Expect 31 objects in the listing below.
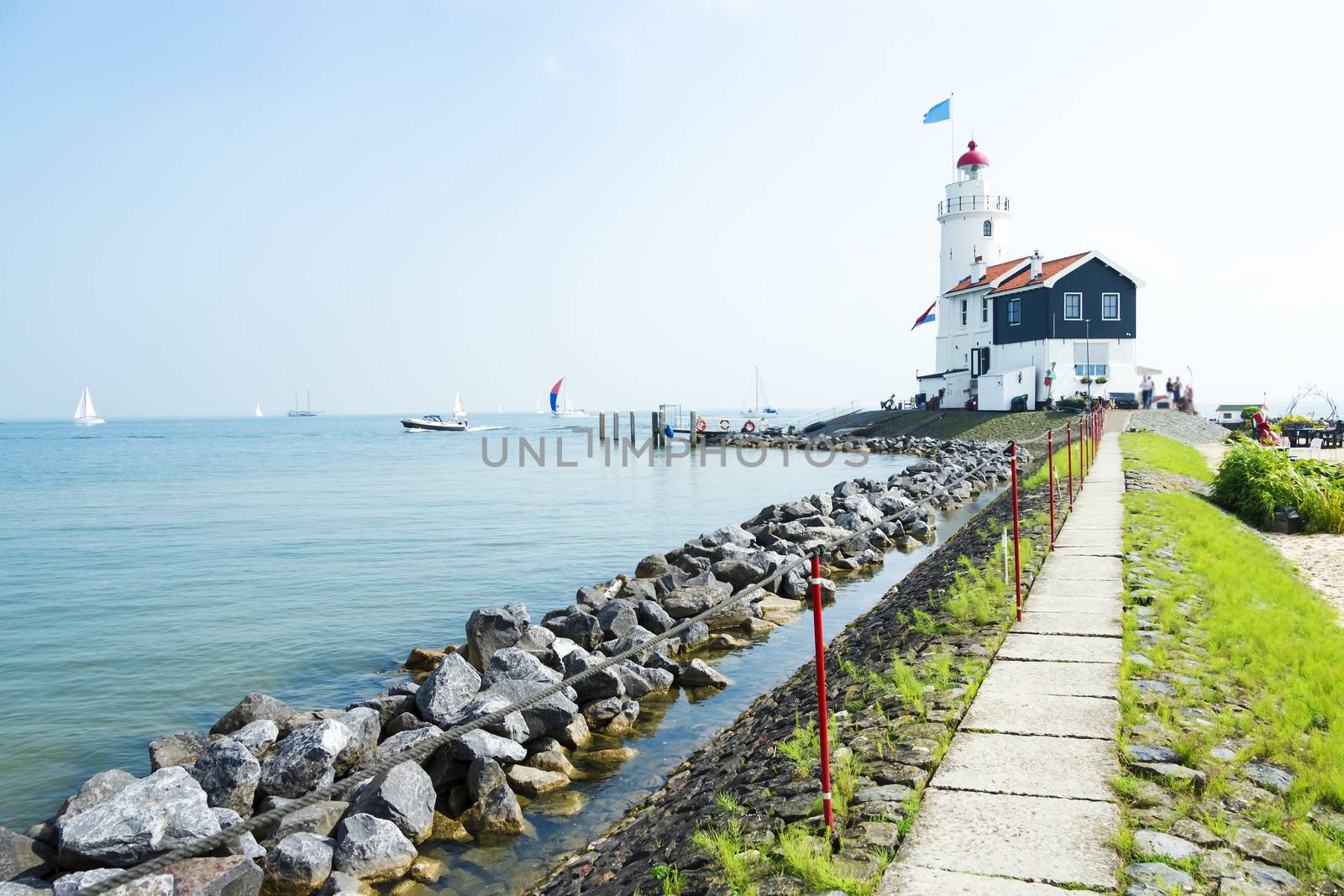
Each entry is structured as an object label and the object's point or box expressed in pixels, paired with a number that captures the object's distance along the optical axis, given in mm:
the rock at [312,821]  6376
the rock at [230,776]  7047
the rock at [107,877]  5492
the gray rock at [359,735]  7723
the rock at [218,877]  5676
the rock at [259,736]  7880
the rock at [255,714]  8820
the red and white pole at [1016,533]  8156
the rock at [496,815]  6832
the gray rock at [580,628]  11883
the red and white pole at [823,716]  4492
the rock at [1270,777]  4727
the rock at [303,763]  7277
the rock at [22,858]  6160
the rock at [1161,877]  3805
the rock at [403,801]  6594
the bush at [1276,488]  15289
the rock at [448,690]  8727
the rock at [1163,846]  4055
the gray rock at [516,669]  9406
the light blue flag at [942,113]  58031
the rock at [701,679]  10156
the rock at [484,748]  7410
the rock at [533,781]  7477
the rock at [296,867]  6004
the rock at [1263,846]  4051
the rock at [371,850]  6164
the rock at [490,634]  11211
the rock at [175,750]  8016
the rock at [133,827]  6062
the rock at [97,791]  6863
